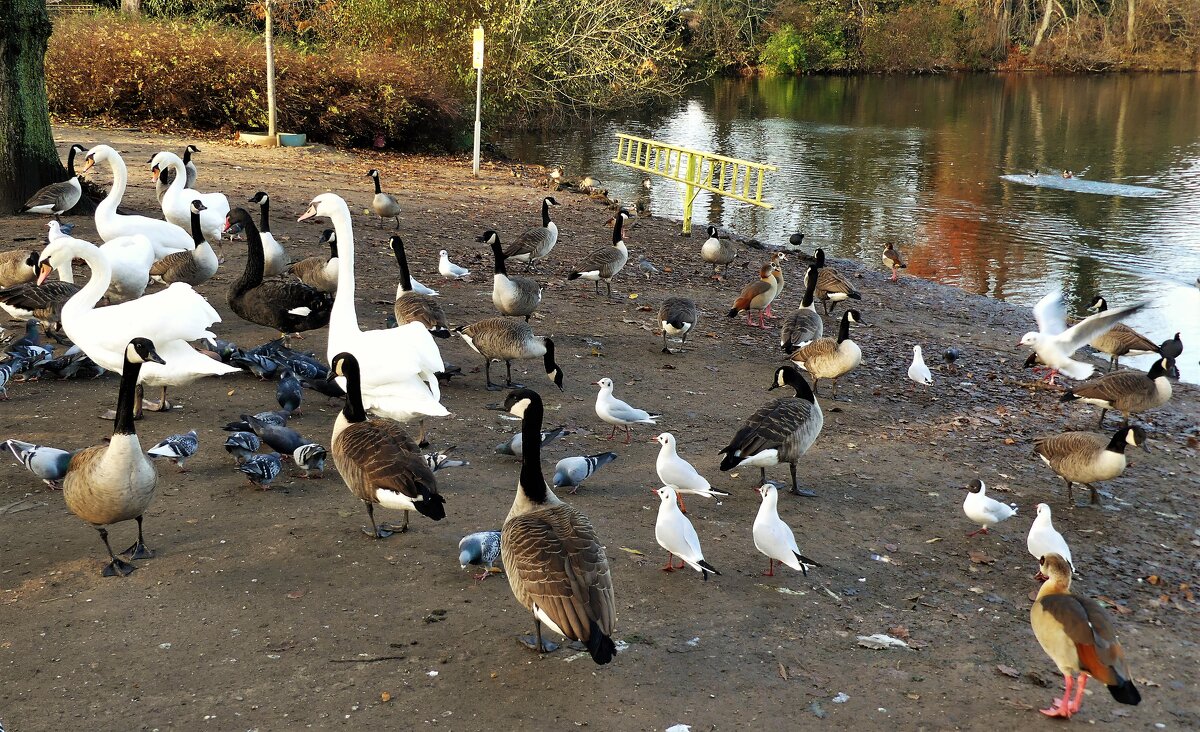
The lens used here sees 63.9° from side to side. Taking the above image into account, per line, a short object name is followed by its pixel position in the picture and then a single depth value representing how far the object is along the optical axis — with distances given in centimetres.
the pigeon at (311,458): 718
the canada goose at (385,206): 1666
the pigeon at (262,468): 694
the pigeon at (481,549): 605
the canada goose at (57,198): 1350
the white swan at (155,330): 771
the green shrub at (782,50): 6328
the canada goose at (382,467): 605
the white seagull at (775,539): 635
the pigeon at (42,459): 670
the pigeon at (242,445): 718
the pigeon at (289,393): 825
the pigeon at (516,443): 796
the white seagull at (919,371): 1088
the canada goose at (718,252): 1628
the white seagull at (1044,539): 686
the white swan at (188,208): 1286
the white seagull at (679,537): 618
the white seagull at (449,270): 1359
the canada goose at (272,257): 1219
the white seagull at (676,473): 730
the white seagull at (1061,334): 1033
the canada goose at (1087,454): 803
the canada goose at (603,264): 1391
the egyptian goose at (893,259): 1784
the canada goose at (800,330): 1150
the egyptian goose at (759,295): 1298
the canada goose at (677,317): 1138
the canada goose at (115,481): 572
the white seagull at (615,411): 861
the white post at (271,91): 2261
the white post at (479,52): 2278
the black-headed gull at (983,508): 735
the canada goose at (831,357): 1032
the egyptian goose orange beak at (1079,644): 495
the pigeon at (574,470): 749
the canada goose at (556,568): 489
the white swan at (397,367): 762
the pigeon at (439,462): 721
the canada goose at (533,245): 1439
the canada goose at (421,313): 1004
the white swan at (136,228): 1175
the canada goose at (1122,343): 1209
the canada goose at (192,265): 1130
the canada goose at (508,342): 958
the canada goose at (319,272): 1136
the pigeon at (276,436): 744
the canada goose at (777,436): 764
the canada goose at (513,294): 1145
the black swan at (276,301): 990
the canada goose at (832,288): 1393
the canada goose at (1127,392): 1003
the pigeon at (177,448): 683
